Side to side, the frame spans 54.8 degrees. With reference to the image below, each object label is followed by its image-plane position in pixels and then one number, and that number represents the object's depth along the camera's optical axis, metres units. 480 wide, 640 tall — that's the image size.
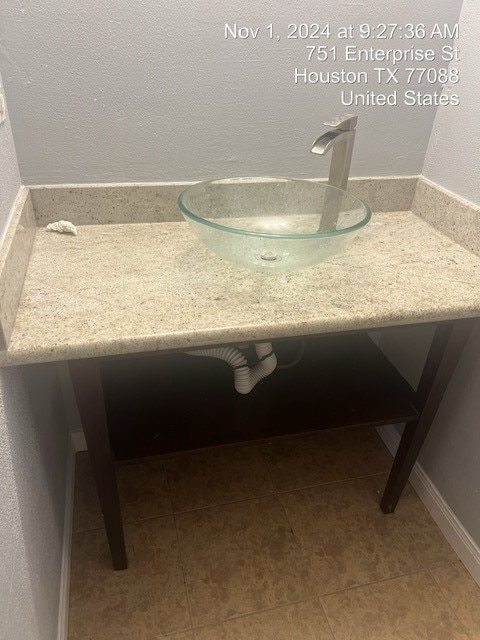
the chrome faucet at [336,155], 0.96
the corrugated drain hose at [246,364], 1.16
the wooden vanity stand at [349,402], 1.04
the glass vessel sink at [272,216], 0.93
